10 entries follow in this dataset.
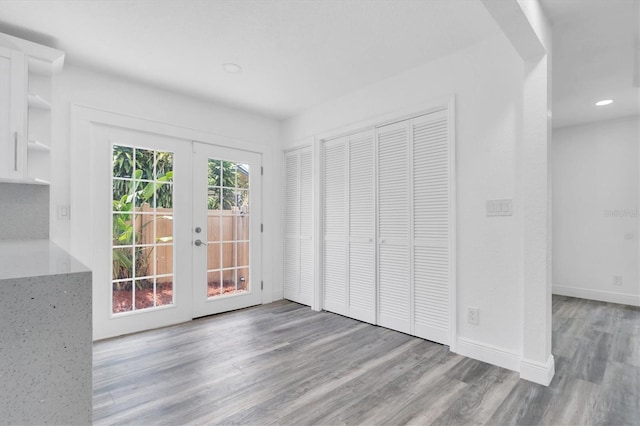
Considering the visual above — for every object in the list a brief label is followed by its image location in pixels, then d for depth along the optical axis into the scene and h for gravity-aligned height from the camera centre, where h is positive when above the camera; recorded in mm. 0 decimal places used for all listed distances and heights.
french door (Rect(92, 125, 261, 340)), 2984 -151
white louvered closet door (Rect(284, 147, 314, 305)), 3977 -149
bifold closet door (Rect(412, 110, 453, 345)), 2717 -81
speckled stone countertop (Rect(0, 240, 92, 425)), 497 -212
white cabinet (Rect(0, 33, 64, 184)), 2078 +813
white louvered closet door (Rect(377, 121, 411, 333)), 3008 -107
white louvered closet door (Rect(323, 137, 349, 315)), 3599 -107
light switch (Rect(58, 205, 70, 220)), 2731 +33
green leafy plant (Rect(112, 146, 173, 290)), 3061 +182
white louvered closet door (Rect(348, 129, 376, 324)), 3305 -130
